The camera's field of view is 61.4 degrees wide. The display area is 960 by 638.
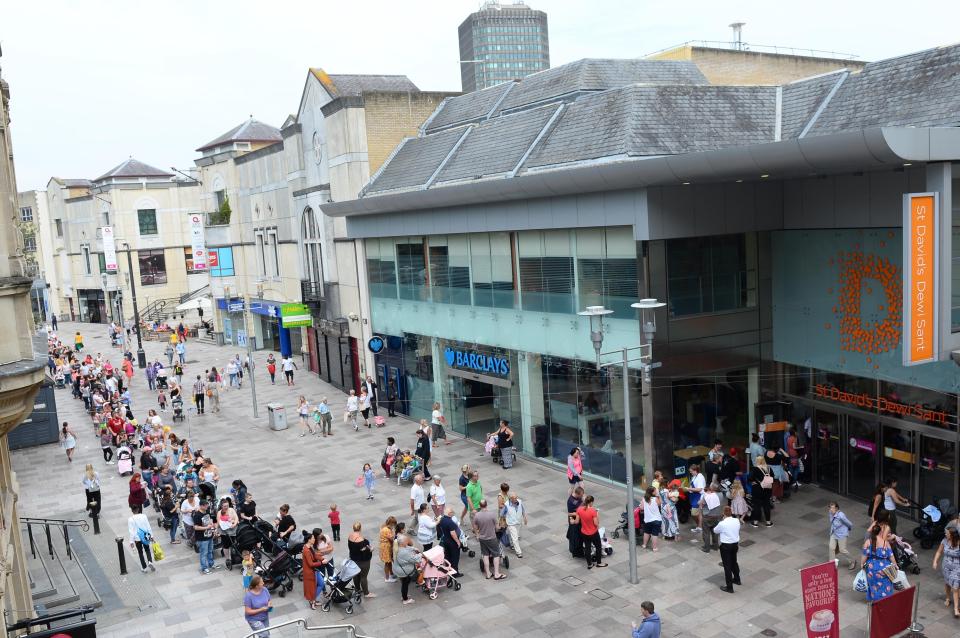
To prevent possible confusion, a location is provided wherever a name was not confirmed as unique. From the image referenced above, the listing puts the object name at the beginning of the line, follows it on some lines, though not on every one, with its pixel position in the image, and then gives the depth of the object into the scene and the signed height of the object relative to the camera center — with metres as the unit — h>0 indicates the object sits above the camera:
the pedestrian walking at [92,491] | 20.05 -5.79
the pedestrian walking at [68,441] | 27.38 -6.08
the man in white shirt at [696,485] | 16.56 -5.42
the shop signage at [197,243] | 50.53 +0.58
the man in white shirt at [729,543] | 13.96 -5.59
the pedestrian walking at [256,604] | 12.73 -5.57
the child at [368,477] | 20.19 -5.92
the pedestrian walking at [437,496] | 17.47 -5.58
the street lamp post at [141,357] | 46.83 -5.80
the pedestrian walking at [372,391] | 29.89 -5.57
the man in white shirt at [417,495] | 17.83 -5.65
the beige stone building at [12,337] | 8.95 -0.82
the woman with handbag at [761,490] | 16.67 -5.67
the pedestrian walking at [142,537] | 16.77 -5.81
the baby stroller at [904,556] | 14.12 -6.13
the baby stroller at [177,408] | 31.75 -6.00
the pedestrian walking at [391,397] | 30.66 -5.96
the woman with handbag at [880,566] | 12.76 -5.64
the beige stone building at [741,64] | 31.69 +6.24
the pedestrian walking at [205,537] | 16.75 -5.91
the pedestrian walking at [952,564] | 12.68 -5.66
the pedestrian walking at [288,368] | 38.56 -5.75
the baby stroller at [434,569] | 14.79 -6.08
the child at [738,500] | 15.88 -5.55
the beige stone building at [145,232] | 67.50 +2.09
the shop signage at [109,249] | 58.72 +0.69
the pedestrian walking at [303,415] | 28.91 -6.06
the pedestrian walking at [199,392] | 33.41 -5.77
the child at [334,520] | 17.69 -6.02
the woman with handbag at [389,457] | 22.30 -5.95
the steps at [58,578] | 15.19 -6.40
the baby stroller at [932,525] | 15.24 -6.06
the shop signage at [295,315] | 37.47 -3.18
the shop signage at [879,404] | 16.39 -4.24
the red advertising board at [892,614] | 11.50 -5.86
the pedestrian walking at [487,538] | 15.32 -5.75
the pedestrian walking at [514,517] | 16.32 -5.74
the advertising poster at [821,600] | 10.72 -5.21
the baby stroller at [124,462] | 24.81 -6.24
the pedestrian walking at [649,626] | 11.00 -5.46
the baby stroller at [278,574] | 15.34 -6.20
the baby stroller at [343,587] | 14.45 -6.14
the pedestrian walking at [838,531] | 14.65 -5.81
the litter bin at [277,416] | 29.78 -6.21
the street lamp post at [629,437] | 14.31 -3.84
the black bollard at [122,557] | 16.80 -6.21
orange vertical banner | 12.70 -1.17
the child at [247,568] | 14.69 -5.79
